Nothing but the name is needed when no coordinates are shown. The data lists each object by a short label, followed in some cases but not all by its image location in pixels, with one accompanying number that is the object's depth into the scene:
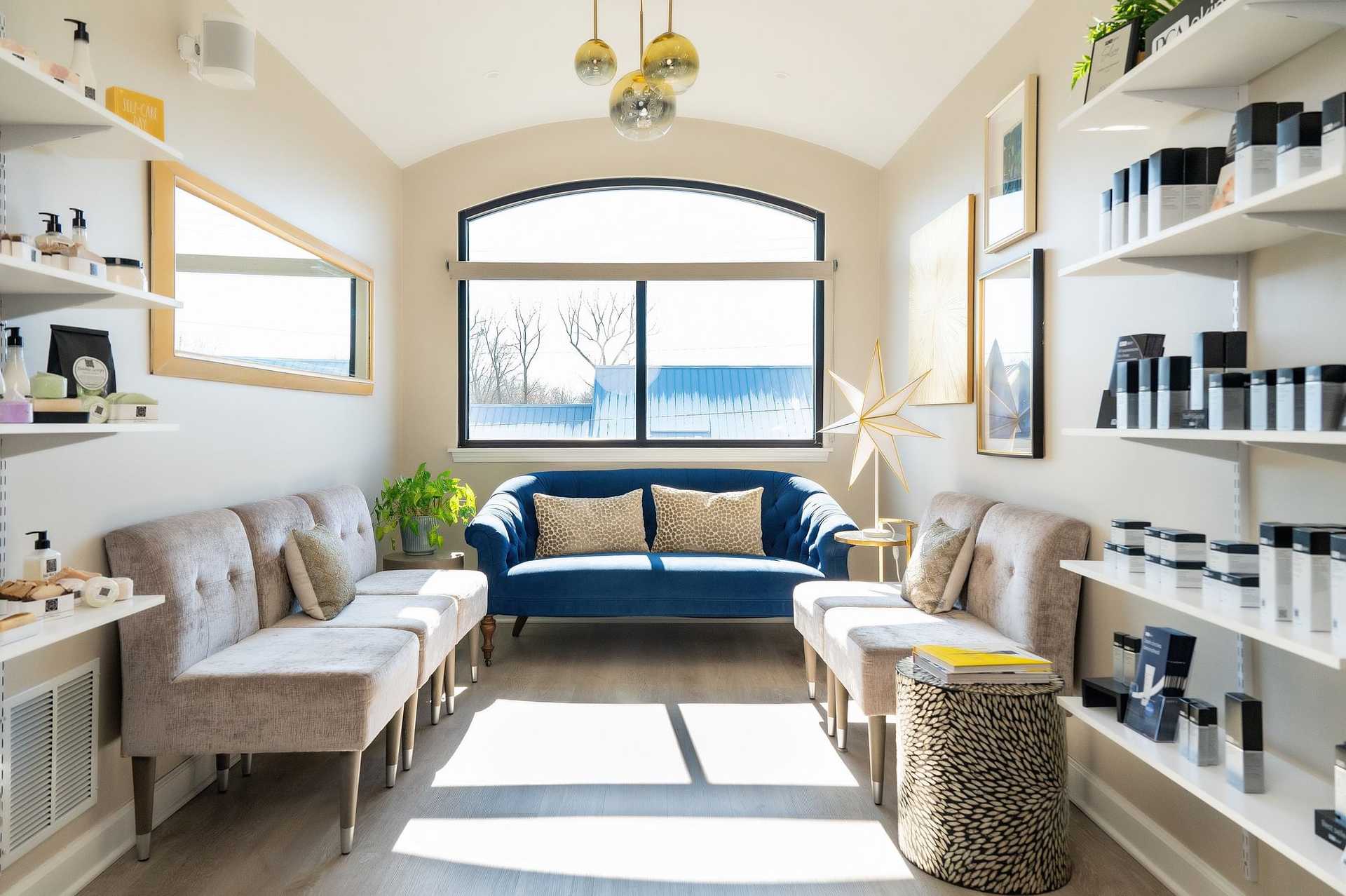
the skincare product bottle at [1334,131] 1.41
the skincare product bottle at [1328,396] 1.51
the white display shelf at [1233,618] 1.43
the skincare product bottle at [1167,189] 1.98
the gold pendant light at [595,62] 2.85
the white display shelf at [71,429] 1.77
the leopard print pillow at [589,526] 4.91
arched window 5.68
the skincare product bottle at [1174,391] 1.96
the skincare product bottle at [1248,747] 1.77
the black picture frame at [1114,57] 2.18
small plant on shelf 2.17
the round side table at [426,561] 4.41
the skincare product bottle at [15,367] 1.87
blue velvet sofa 4.42
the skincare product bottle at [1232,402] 1.77
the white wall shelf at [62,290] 1.78
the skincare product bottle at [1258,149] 1.65
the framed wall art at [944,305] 3.99
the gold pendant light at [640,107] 2.84
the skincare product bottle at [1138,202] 2.08
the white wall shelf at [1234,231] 1.52
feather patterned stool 2.26
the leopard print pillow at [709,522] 4.98
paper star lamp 4.33
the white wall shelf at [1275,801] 1.50
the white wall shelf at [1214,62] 1.71
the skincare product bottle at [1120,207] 2.16
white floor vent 2.14
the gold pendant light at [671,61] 2.74
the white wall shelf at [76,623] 1.68
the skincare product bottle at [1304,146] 1.52
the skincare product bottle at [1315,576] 1.52
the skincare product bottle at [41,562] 2.00
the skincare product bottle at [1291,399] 1.58
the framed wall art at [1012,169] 3.33
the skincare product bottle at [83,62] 1.98
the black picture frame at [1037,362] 3.26
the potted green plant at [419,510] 4.54
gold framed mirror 2.89
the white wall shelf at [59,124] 1.76
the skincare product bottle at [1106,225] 2.22
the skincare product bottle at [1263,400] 1.66
